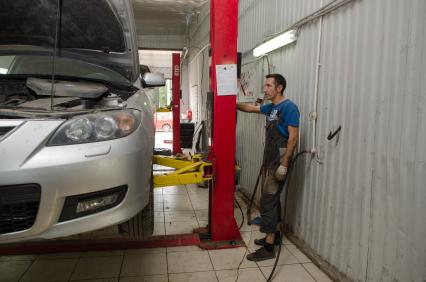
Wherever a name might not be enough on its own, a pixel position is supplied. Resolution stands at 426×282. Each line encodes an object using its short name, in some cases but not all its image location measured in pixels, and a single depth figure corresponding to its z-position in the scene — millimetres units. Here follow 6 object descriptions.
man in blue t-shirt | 2758
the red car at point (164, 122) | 13469
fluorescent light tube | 3083
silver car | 1401
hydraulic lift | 2807
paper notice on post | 2865
